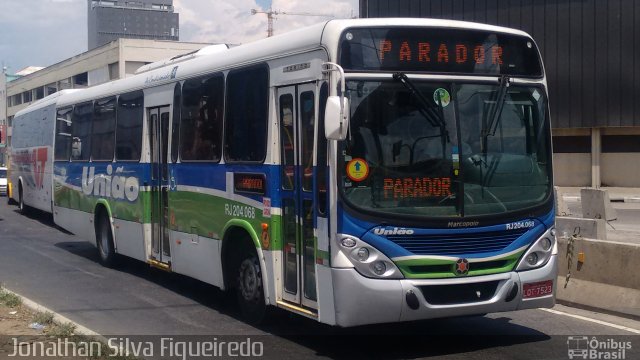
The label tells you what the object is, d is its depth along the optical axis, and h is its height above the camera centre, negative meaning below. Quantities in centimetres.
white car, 4022 -163
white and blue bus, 759 -28
